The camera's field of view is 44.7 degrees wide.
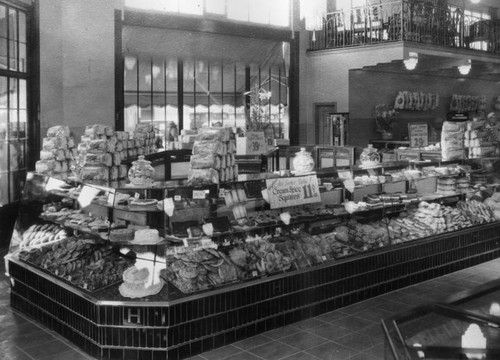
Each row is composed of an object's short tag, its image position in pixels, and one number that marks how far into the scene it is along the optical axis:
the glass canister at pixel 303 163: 7.80
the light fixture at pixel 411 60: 14.51
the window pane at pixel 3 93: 9.91
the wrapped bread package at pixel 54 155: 8.09
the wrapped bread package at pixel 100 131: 7.47
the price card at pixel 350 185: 7.67
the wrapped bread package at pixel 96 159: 7.01
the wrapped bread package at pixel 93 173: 6.89
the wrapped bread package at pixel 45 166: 7.97
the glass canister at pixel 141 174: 6.16
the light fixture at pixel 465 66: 16.33
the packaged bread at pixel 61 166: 8.08
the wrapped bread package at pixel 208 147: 6.37
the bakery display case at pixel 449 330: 2.71
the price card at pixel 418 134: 16.84
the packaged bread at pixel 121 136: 7.48
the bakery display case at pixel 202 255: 5.46
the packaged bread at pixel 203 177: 6.14
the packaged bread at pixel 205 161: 6.25
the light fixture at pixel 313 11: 12.76
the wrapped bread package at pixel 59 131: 8.33
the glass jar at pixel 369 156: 9.42
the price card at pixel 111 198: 5.79
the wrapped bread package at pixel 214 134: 6.55
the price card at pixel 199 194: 5.92
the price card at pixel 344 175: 7.57
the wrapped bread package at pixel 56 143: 8.16
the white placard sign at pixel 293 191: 6.79
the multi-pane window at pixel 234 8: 13.77
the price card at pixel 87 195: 6.39
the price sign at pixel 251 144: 11.77
